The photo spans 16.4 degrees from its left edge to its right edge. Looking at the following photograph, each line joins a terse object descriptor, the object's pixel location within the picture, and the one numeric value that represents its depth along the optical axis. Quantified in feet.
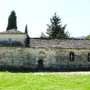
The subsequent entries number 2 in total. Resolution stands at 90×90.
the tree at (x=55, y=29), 303.68
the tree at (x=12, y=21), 281.89
